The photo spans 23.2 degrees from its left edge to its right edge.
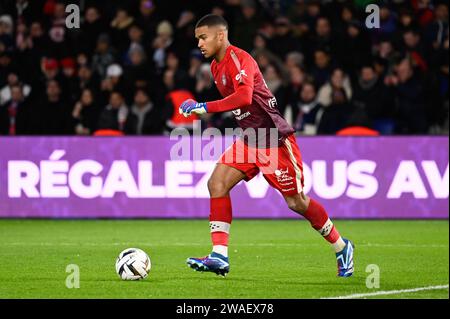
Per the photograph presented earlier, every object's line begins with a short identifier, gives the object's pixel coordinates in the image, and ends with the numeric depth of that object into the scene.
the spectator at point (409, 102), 17.27
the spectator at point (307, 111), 17.28
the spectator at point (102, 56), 19.45
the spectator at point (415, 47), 18.03
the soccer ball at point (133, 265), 9.40
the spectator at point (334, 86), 17.22
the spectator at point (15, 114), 17.97
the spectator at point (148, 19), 19.86
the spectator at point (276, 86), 17.55
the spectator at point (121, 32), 19.94
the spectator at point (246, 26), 19.16
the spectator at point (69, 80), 18.59
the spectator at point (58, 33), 19.42
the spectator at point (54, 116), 17.64
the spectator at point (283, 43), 18.86
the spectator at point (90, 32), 19.77
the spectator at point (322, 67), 18.25
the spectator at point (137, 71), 18.36
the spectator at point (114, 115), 17.45
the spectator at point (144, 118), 17.35
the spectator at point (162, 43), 19.44
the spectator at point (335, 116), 16.78
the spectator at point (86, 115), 17.81
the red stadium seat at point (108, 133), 16.17
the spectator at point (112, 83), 18.25
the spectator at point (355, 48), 18.14
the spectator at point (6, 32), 20.03
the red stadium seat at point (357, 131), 15.79
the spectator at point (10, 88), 18.84
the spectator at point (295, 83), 17.62
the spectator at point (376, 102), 17.28
